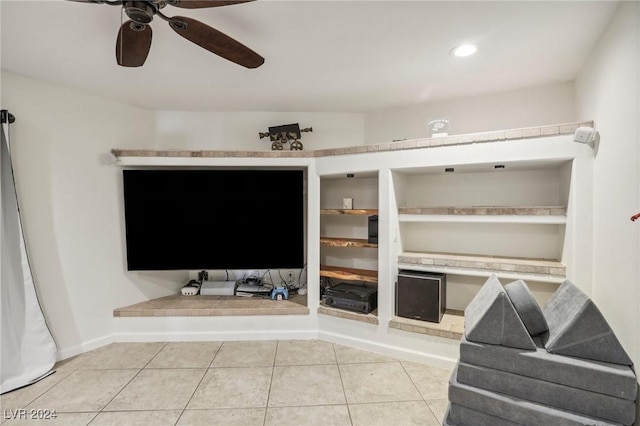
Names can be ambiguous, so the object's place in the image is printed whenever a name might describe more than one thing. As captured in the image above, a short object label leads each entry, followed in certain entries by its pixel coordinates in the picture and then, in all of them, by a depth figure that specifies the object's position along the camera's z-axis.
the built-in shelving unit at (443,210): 2.11
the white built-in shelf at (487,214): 2.13
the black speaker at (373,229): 2.75
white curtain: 2.20
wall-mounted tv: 2.97
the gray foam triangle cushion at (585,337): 1.22
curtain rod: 2.21
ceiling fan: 1.22
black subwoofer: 2.47
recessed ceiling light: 1.95
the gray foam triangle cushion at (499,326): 1.35
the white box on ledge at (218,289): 3.27
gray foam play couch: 1.20
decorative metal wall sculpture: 3.09
